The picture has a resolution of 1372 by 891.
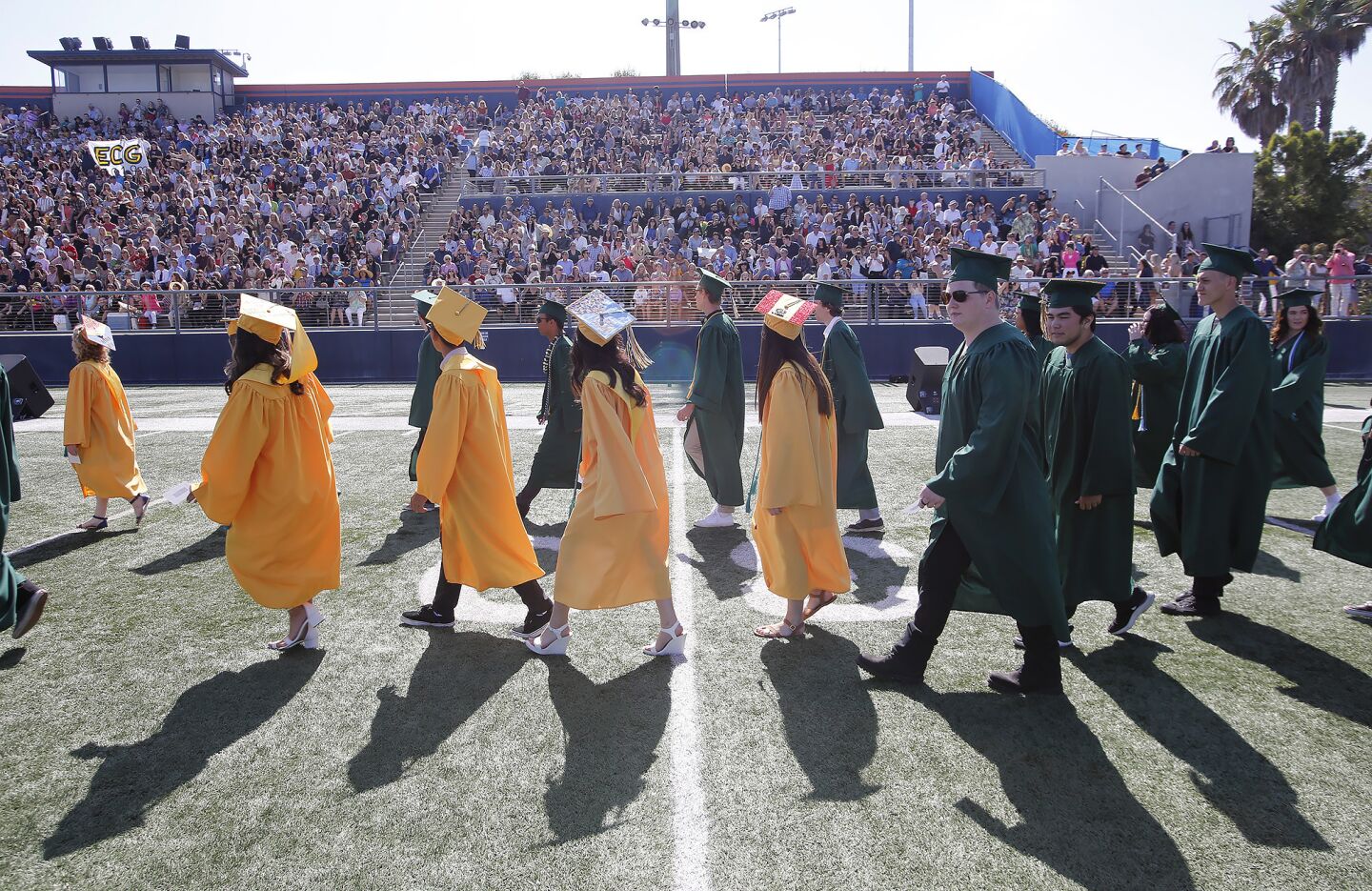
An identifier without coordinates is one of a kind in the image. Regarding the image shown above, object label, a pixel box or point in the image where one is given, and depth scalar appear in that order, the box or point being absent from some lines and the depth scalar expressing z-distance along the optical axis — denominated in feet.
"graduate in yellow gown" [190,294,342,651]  14.69
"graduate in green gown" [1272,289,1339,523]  21.03
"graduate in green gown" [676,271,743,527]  21.85
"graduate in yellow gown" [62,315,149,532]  22.41
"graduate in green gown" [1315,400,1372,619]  16.33
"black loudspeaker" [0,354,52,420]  37.23
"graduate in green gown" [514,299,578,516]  23.13
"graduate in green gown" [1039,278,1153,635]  14.70
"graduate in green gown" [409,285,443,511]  23.99
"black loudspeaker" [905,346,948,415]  41.27
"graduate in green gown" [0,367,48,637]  15.03
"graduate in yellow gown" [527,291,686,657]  14.24
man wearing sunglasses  12.48
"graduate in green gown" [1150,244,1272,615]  15.87
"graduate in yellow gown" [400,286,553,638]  15.24
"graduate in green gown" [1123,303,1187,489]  20.34
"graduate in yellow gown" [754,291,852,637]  15.26
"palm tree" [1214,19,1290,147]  107.86
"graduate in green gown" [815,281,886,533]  21.65
